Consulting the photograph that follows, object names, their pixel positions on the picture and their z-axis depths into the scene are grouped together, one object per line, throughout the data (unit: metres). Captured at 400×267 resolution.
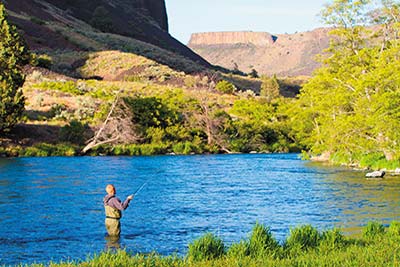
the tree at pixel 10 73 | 49.31
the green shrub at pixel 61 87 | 68.88
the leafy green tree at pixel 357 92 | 34.44
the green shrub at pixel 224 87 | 89.38
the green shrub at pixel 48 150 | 49.12
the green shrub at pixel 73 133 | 54.22
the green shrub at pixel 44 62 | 86.94
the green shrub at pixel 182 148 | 58.50
